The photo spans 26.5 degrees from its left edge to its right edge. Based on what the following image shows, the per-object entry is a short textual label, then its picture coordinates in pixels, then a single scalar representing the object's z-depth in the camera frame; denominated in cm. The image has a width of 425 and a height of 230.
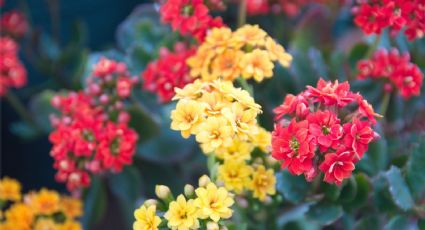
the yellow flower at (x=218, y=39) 43
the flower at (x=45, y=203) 49
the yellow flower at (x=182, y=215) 37
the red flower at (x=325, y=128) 36
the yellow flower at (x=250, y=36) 43
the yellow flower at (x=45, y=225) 48
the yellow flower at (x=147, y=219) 38
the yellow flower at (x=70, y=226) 48
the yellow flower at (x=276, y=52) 43
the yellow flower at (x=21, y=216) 48
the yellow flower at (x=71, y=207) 50
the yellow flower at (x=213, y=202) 37
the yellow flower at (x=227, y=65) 43
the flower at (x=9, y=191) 49
